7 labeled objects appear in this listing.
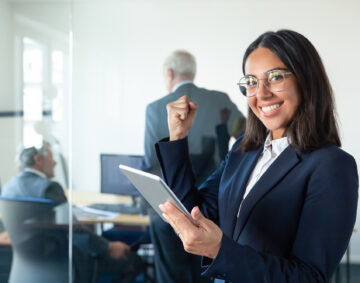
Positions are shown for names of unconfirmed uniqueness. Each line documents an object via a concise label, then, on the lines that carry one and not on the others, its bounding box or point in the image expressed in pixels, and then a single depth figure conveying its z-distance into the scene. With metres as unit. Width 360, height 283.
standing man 2.80
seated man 3.03
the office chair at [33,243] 3.13
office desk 2.99
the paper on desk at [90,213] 3.05
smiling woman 1.09
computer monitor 2.91
